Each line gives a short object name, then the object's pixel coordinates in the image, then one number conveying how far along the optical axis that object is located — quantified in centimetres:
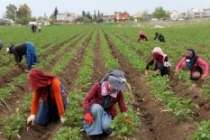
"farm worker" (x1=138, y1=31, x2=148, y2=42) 2575
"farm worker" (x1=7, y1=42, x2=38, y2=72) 1300
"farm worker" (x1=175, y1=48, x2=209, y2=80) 1029
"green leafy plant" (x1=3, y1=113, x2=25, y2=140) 641
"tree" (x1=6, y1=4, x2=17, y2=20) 15988
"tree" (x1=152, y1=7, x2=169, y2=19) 16425
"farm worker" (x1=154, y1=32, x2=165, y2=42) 2614
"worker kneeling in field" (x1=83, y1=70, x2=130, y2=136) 601
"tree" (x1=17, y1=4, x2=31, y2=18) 14256
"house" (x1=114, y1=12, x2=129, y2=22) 17065
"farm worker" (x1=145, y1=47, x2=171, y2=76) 1110
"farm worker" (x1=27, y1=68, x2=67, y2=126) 638
